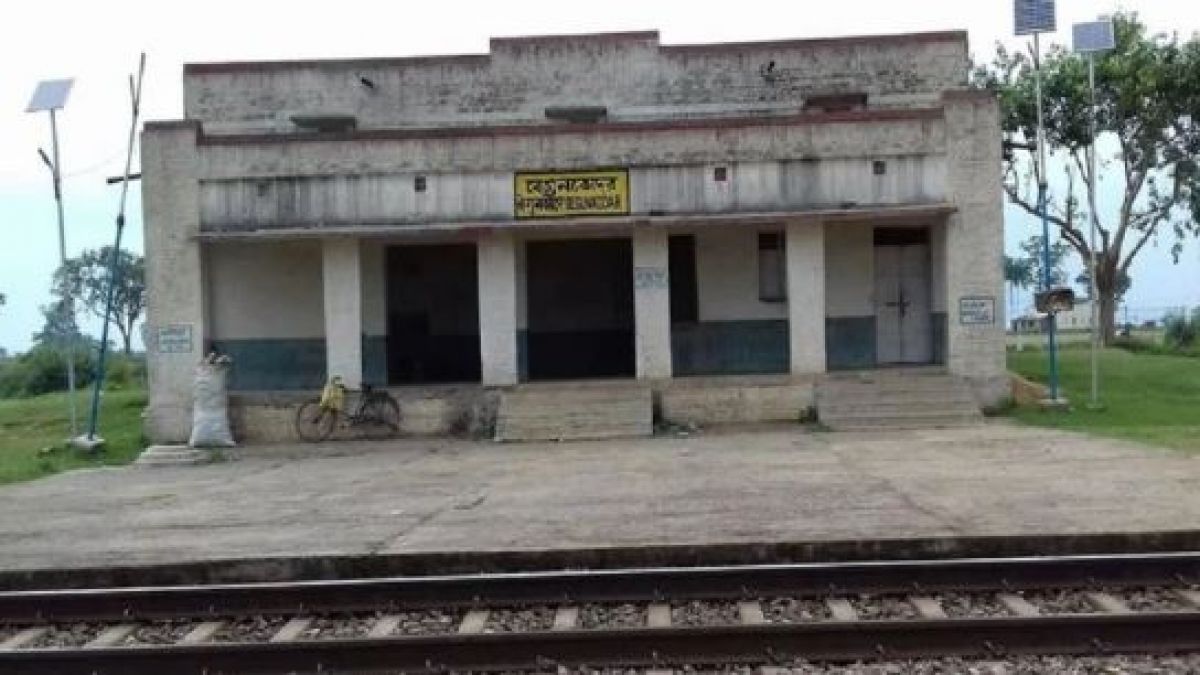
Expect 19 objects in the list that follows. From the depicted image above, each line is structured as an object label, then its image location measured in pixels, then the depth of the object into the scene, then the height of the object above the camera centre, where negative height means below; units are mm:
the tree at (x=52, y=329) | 71662 +1700
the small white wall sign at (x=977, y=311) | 21641 +355
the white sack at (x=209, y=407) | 21219 -969
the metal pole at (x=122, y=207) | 22141 +2599
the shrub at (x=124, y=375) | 37031 -714
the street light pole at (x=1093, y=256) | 22198 +1437
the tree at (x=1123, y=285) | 40475 +1956
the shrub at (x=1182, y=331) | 39188 -183
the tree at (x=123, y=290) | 72625 +3885
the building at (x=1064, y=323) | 71112 +406
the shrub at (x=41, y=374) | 40675 -659
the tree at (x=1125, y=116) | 30188 +5365
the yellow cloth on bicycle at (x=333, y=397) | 21688 -866
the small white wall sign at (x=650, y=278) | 22078 +1087
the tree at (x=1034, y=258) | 81000 +5043
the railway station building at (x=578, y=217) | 21812 +2182
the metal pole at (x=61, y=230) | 21672 +2192
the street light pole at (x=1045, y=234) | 21766 +1714
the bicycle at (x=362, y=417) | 21938 -1239
